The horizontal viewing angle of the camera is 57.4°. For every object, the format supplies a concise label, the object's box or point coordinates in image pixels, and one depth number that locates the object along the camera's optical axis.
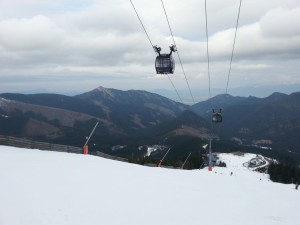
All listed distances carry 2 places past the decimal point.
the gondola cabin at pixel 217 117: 38.98
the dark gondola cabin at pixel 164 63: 22.97
